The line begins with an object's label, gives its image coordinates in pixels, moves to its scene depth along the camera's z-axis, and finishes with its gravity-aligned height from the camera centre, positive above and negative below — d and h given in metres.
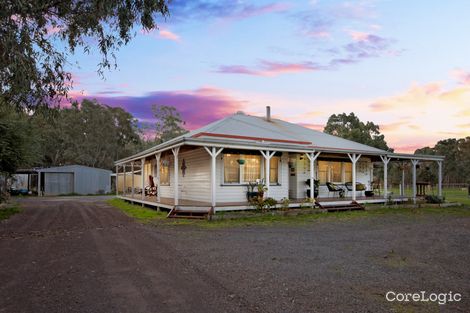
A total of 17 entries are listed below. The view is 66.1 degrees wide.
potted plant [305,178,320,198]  17.61 -0.77
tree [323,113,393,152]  43.41 +5.28
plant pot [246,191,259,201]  15.26 -1.03
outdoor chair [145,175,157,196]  21.60 -1.14
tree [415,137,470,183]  58.72 +1.66
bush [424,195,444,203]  19.89 -1.66
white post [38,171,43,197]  34.33 -1.35
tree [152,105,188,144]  54.56 +7.39
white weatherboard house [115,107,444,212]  14.92 +0.26
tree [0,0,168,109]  8.23 +3.65
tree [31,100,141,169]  49.47 +4.44
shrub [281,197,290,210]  14.91 -1.43
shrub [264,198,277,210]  14.49 -1.34
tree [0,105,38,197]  17.03 +1.46
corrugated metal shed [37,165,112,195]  35.03 -0.97
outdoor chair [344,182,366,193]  19.34 -0.91
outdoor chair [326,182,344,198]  18.42 -1.00
